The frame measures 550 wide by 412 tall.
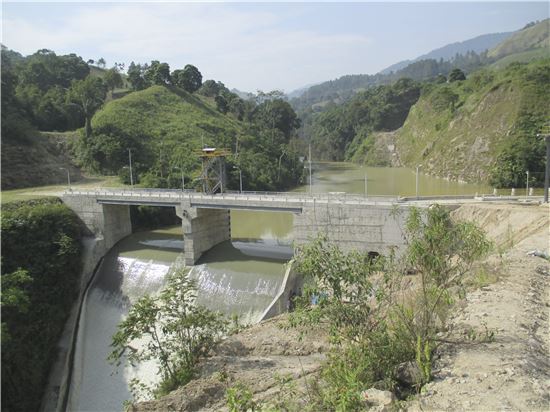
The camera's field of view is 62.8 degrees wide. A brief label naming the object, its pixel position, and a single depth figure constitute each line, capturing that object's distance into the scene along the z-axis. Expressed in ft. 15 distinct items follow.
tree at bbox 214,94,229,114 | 293.23
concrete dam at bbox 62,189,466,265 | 87.25
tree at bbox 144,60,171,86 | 274.57
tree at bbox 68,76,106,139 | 217.36
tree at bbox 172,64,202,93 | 293.02
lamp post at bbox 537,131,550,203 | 80.69
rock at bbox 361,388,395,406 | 31.45
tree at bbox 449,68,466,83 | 358.64
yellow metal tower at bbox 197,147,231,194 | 110.01
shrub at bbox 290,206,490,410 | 34.71
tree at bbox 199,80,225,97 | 355.15
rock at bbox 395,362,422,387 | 34.30
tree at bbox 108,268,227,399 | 55.42
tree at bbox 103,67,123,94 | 278.05
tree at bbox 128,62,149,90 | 279.08
